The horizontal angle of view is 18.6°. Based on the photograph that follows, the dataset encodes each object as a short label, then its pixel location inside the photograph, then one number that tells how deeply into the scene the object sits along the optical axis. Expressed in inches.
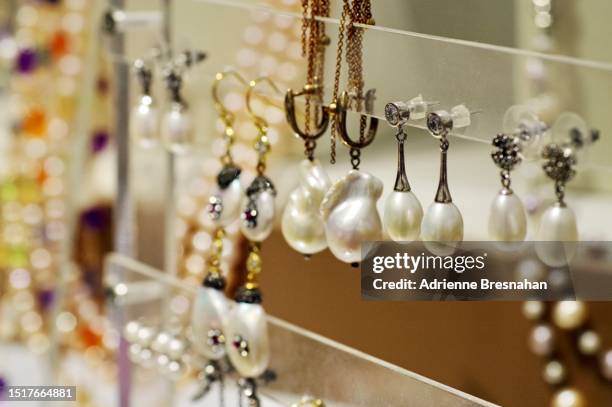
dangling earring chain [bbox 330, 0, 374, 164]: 17.6
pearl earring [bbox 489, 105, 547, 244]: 16.7
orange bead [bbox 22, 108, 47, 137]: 31.9
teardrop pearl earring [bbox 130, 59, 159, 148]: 20.7
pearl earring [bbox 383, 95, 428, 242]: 16.7
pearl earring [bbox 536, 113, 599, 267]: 16.7
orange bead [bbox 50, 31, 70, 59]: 31.6
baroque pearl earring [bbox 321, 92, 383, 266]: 17.1
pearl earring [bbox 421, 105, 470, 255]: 16.6
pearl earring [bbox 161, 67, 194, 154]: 20.2
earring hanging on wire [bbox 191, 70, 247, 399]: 18.9
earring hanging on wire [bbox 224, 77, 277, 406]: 18.4
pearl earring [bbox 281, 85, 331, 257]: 17.8
